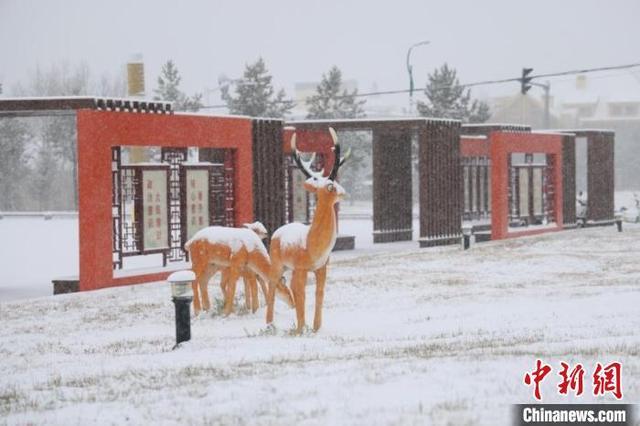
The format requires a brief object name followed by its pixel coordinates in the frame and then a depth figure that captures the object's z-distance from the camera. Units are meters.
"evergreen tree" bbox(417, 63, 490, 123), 67.62
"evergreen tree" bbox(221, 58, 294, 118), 67.19
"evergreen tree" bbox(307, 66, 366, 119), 69.50
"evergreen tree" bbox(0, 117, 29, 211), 68.38
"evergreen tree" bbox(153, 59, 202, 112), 75.06
